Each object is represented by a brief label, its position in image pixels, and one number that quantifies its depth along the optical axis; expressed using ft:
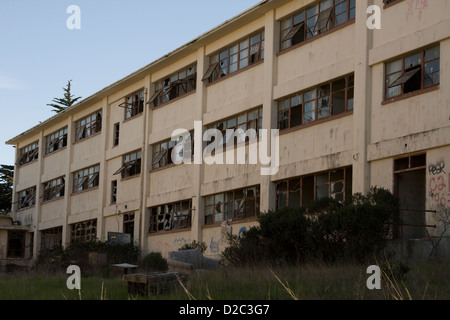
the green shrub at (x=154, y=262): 100.58
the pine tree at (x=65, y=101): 232.12
